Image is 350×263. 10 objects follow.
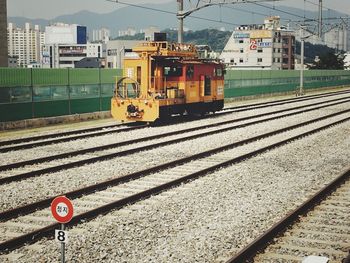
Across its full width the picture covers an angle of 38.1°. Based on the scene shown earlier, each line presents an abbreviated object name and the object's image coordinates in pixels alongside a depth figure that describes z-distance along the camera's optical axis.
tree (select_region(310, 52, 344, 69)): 90.69
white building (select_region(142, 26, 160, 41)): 171.73
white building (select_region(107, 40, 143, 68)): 166.85
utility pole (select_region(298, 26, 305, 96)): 48.40
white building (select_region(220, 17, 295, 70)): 148.38
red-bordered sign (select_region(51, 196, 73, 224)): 6.27
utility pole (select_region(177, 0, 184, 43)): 27.95
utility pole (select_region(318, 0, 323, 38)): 40.86
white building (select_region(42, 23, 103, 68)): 188.36
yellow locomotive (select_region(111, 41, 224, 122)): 24.17
